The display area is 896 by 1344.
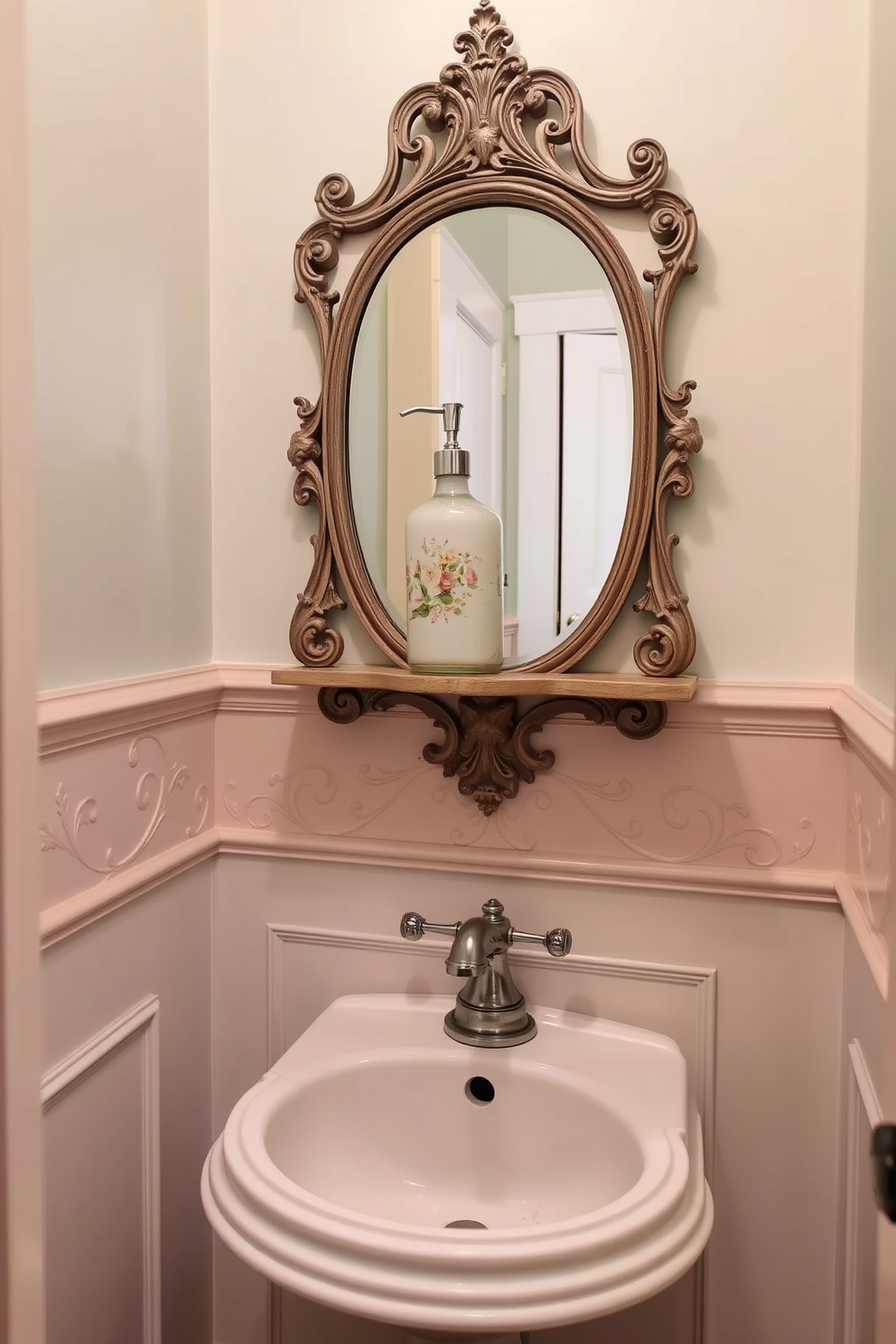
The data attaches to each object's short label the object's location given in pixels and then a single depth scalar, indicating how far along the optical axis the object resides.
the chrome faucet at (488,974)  1.04
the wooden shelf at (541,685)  0.99
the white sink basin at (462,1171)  0.72
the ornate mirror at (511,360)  1.06
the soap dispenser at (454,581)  1.04
